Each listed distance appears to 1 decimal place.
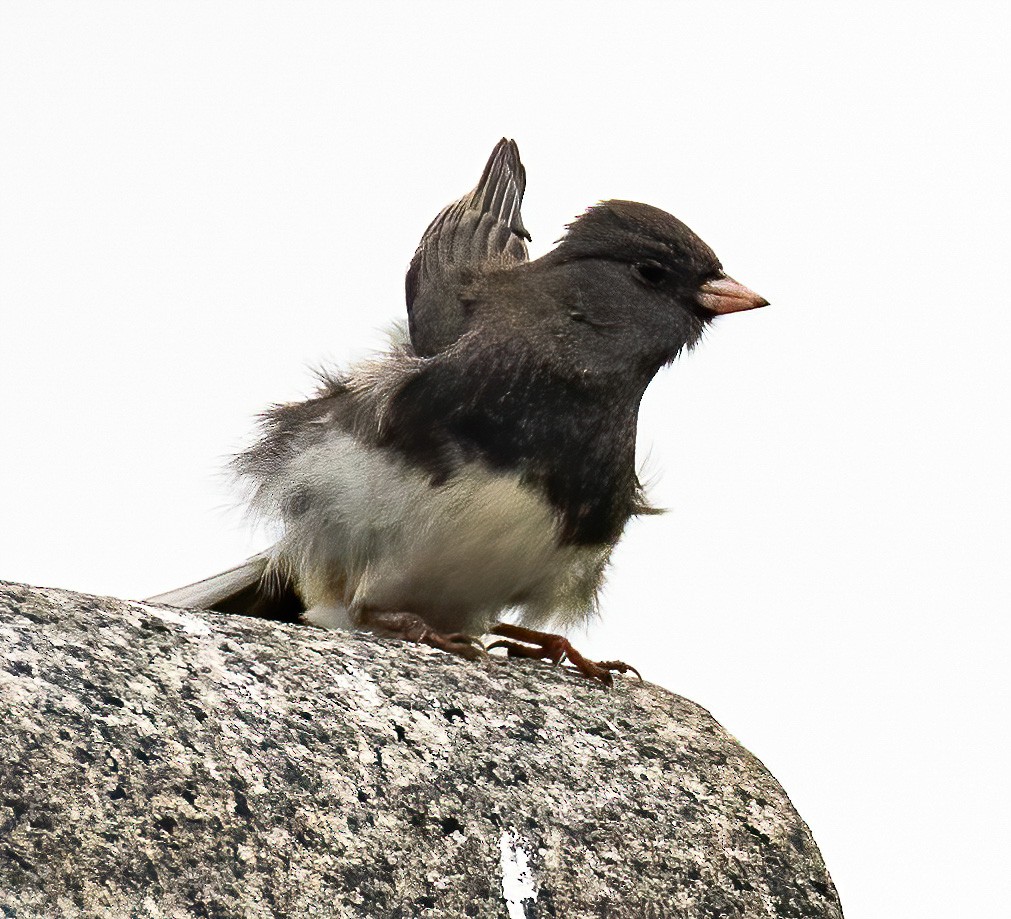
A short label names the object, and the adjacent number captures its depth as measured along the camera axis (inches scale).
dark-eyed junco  150.1
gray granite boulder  147.2
